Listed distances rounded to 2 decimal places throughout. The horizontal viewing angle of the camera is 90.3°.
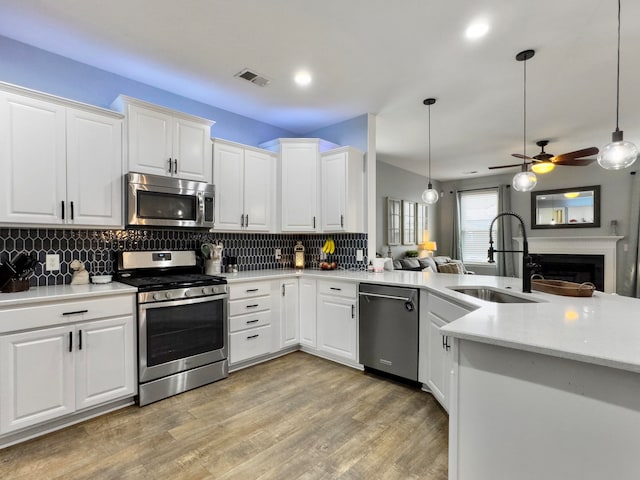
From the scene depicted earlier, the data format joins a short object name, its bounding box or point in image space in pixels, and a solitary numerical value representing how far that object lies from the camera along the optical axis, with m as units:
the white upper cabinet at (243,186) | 3.33
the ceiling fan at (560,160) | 3.64
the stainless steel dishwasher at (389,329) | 2.72
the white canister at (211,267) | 3.32
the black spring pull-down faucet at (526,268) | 2.08
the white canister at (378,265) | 3.65
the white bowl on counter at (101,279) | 2.60
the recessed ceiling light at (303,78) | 2.94
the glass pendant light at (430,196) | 4.17
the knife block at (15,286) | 2.17
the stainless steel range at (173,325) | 2.46
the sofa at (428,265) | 6.05
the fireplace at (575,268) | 6.11
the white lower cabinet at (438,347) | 2.23
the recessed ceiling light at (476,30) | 2.25
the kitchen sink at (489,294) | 2.27
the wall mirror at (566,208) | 6.27
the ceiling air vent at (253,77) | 2.90
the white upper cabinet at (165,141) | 2.68
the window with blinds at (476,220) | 7.75
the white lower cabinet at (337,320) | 3.15
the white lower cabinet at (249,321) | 3.05
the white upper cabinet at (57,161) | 2.17
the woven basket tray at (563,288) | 1.97
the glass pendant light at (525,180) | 3.28
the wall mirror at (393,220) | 6.52
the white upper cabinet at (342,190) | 3.63
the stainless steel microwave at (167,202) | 2.64
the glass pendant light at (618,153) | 1.96
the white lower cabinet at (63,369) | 1.93
